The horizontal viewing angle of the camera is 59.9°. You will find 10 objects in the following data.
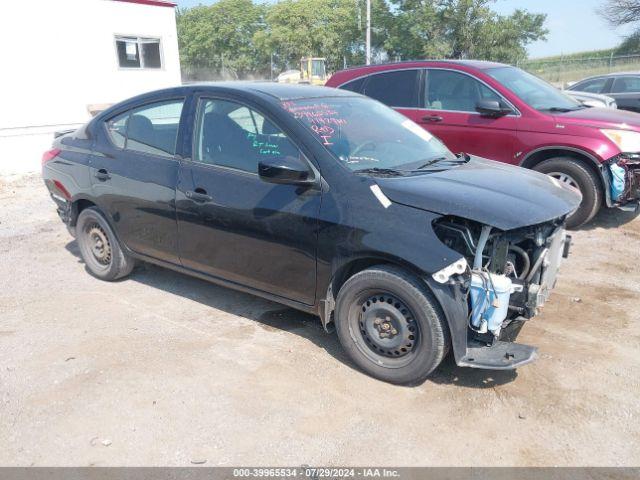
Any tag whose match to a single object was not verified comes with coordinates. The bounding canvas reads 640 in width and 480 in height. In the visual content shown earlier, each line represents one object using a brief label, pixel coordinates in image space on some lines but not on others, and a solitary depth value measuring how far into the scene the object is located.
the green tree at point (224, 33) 64.38
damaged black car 3.20
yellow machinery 40.72
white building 11.92
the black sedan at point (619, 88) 12.84
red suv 6.14
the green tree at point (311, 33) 49.88
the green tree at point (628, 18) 43.34
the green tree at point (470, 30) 35.69
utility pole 30.15
